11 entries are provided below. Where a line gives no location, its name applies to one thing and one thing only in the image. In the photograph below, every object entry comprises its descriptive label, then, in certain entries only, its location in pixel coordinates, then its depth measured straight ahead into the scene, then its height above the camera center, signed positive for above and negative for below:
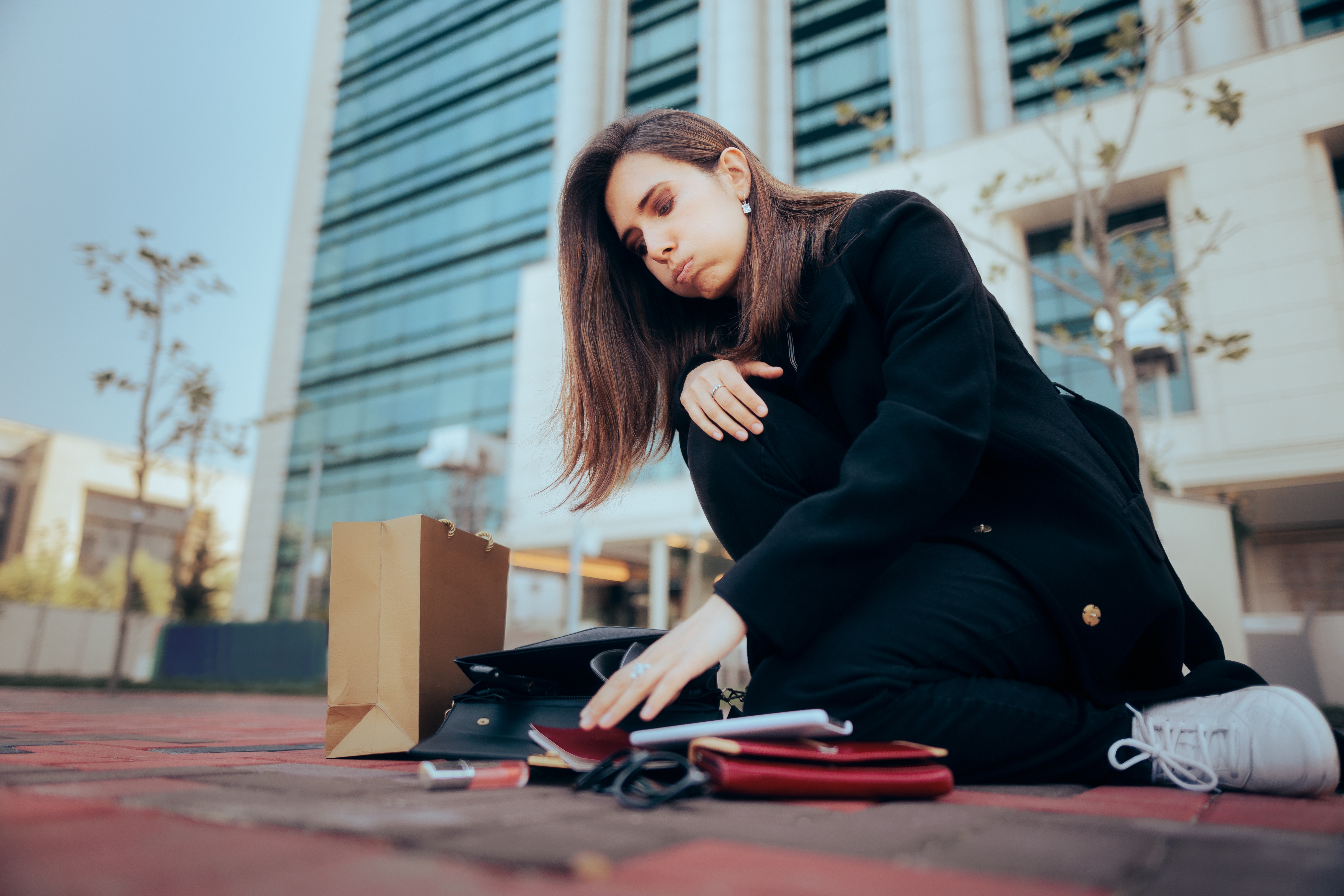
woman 1.10 +0.18
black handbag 1.39 -0.11
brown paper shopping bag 1.59 -0.01
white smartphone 0.99 -0.12
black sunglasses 0.90 -0.17
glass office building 21.62 +11.53
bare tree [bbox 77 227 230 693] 8.48 +3.55
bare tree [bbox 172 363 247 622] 9.97 +2.57
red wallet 0.93 -0.16
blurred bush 23.98 +1.32
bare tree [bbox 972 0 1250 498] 4.33 +2.75
